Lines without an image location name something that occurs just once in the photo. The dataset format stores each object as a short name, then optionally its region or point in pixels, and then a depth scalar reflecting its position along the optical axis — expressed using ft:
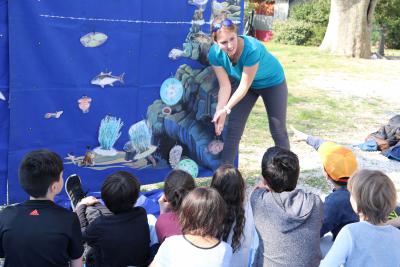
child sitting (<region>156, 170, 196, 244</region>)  8.47
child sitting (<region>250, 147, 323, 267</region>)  8.10
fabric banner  11.45
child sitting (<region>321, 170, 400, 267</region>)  7.20
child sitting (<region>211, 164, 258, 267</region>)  8.48
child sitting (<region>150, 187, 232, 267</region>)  7.09
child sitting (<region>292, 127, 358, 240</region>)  9.48
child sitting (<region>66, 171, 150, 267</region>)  8.25
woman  12.62
